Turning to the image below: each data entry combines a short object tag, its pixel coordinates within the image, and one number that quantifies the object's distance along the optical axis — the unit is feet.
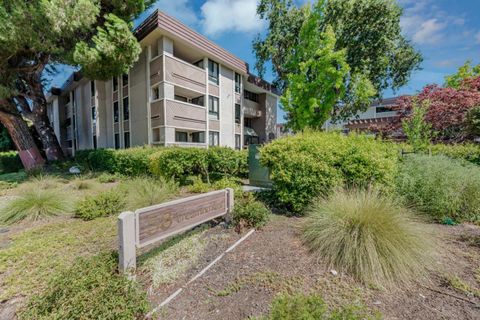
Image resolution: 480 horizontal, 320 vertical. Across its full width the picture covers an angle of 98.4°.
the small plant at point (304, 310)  5.77
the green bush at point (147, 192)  17.04
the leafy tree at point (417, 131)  24.59
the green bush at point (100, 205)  16.92
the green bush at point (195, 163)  26.30
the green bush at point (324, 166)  15.60
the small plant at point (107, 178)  32.19
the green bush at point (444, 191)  14.78
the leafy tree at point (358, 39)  49.57
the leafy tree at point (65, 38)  29.30
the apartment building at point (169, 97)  43.16
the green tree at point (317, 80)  46.68
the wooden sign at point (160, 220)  8.01
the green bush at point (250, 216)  14.15
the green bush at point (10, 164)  59.31
